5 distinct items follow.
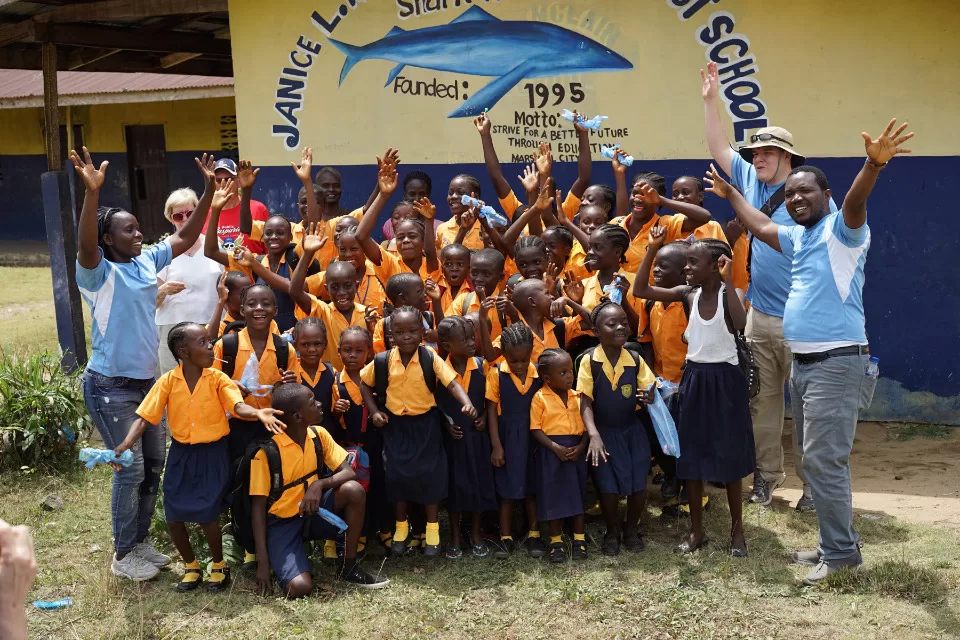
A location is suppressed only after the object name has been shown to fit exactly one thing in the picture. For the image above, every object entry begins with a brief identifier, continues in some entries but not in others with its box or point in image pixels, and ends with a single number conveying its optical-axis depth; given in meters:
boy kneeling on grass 4.21
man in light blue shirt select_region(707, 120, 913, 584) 3.98
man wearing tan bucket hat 4.89
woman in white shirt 5.33
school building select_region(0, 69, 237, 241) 14.45
